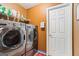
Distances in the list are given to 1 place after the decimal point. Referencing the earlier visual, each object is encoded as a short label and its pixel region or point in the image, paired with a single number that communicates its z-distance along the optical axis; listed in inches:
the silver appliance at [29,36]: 55.0
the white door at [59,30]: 55.1
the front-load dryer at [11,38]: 48.1
